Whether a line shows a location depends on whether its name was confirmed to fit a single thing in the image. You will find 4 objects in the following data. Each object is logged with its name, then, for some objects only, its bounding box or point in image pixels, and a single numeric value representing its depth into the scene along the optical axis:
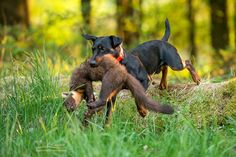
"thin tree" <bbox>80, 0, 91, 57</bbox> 16.18
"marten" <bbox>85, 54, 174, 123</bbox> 6.24
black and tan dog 8.31
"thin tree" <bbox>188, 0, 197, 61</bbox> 22.92
